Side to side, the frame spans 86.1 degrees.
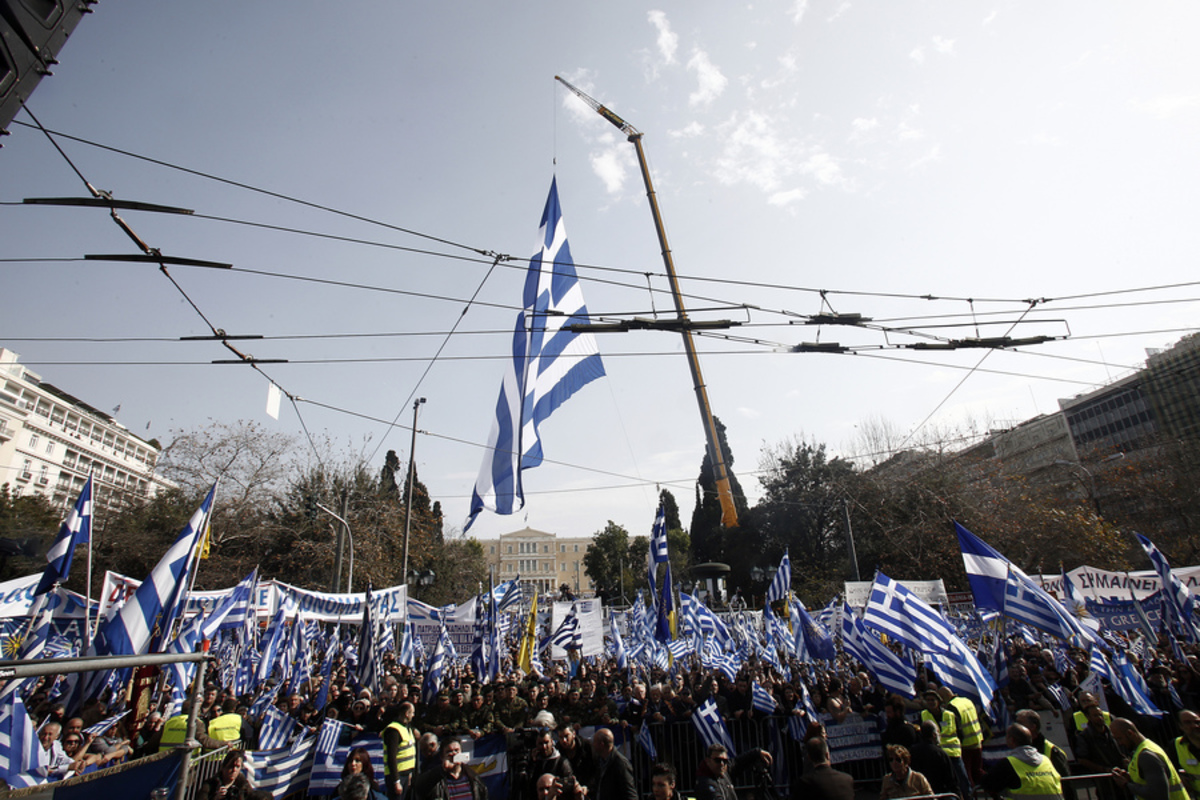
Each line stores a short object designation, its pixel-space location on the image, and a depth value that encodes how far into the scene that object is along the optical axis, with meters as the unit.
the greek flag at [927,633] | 8.44
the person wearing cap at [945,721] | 7.30
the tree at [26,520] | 31.29
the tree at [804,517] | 38.78
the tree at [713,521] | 46.38
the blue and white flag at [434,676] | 11.74
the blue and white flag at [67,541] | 9.53
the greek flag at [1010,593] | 8.91
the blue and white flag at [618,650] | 15.40
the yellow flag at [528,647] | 15.32
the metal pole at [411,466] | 22.52
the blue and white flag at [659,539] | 13.98
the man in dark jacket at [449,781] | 5.86
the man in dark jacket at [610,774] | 5.65
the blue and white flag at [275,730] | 8.57
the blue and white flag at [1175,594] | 10.98
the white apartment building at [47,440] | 62.94
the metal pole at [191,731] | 3.50
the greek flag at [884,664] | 9.12
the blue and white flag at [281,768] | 7.41
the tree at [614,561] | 83.19
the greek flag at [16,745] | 6.28
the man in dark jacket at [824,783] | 5.38
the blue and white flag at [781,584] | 16.67
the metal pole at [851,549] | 25.53
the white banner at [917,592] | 18.31
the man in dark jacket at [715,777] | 5.50
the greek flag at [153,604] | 7.14
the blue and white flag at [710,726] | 8.88
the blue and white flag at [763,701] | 9.68
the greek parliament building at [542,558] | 123.62
